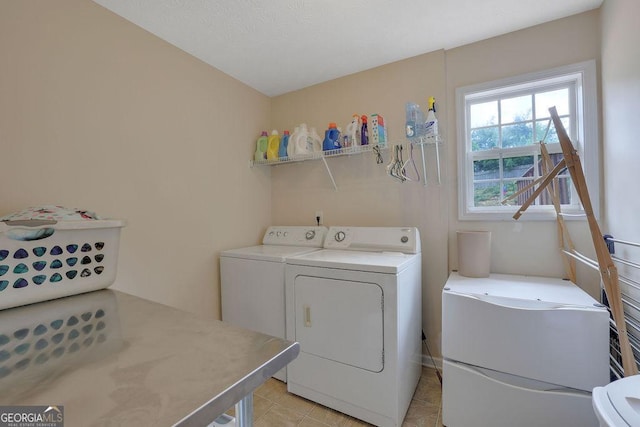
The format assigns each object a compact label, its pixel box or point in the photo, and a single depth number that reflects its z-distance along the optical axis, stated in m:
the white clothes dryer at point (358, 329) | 1.52
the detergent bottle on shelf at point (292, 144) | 2.41
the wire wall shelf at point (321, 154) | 2.14
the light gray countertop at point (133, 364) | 0.42
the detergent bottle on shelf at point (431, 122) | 1.91
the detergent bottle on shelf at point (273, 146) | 2.52
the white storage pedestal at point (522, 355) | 1.24
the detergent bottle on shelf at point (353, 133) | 2.22
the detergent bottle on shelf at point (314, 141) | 2.43
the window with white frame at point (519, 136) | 1.72
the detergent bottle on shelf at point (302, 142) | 2.38
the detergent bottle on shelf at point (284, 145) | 2.49
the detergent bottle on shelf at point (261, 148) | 2.59
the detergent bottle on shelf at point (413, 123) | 1.98
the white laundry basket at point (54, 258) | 0.90
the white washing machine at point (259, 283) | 1.91
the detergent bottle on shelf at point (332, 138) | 2.29
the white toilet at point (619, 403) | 0.73
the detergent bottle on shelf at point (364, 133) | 2.19
